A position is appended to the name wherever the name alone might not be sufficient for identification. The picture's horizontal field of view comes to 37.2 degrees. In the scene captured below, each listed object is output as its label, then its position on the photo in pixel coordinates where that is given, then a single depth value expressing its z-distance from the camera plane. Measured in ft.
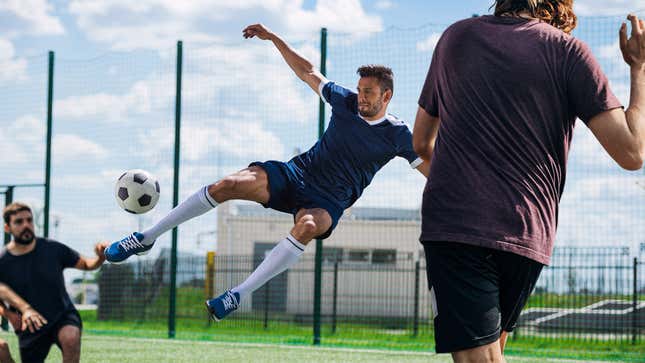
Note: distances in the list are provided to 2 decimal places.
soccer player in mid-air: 18.66
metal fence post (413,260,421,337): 44.79
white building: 51.19
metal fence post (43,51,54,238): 43.83
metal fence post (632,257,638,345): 36.24
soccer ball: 20.30
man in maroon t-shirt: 8.86
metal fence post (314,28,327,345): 37.17
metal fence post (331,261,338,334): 46.05
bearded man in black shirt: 20.98
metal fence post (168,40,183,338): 40.37
